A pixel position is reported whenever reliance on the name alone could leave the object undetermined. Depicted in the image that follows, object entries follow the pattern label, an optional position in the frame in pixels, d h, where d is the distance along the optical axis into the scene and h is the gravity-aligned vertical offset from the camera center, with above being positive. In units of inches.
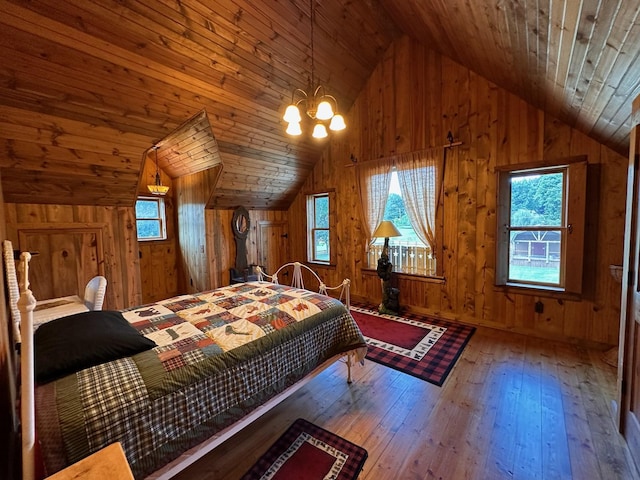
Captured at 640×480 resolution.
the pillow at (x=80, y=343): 46.3 -22.0
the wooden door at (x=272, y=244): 199.6 -13.5
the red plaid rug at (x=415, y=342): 99.0 -51.9
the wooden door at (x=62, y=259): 117.3 -13.6
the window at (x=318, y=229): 199.0 -1.8
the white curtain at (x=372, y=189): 160.2 +22.8
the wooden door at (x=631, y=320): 59.2 -23.1
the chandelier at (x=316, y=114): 79.8 +35.6
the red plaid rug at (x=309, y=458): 58.3 -54.4
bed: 39.0 -27.6
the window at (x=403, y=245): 155.0 -11.9
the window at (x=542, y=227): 109.4 -1.4
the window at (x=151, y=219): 192.7 +7.3
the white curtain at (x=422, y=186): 143.7 +21.7
